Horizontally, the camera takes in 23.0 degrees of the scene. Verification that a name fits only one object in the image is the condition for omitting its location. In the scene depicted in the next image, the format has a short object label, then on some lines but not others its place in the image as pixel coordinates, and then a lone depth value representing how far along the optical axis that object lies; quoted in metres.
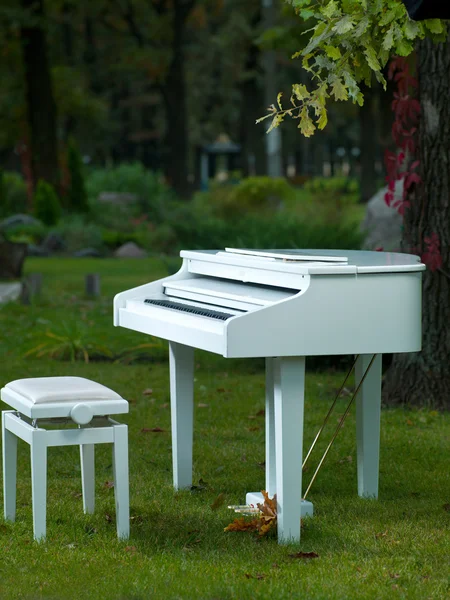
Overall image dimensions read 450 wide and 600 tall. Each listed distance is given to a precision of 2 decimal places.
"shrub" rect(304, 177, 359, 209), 21.30
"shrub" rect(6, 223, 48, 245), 22.77
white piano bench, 5.11
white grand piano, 4.99
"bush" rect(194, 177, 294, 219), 24.25
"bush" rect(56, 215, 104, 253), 22.69
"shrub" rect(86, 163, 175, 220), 26.44
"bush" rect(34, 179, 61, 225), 24.28
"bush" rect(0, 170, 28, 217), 26.78
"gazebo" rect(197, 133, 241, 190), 54.84
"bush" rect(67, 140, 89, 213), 25.95
